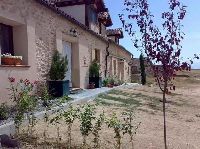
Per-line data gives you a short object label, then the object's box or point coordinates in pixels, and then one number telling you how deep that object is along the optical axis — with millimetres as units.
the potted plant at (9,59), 5110
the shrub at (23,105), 3471
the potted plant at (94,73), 9309
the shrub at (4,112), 4002
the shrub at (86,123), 3145
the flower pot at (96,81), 9333
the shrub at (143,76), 17135
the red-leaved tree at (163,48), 3351
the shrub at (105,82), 10538
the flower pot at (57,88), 6409
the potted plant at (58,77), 6422
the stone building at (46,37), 5241
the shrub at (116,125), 3050
